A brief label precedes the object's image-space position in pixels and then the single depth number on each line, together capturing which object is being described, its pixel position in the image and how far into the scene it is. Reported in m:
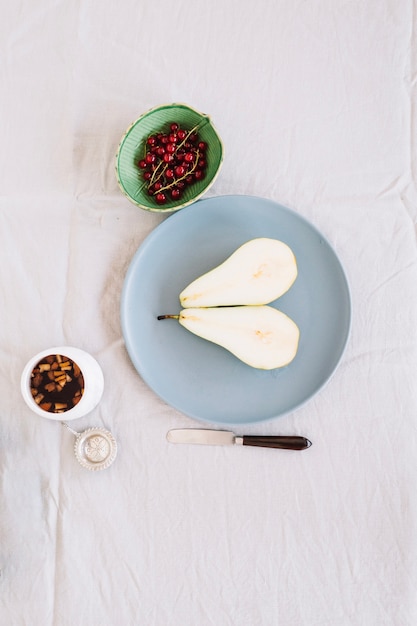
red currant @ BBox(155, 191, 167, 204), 0.58
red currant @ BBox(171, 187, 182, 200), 0.58
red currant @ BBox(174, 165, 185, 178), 0.57
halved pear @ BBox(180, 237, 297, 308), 0.55
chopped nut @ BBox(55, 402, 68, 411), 0.55
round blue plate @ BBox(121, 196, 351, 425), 0.57
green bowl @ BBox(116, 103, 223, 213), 0.57
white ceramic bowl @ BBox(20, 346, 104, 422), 0.55
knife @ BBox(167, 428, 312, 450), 0.57
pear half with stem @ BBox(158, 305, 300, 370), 0.54
